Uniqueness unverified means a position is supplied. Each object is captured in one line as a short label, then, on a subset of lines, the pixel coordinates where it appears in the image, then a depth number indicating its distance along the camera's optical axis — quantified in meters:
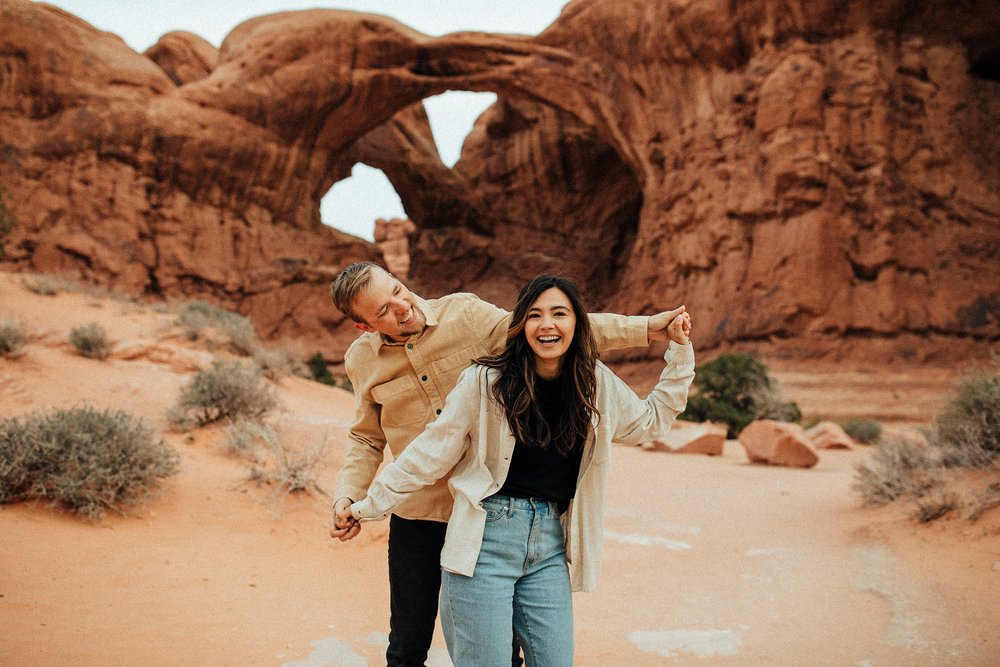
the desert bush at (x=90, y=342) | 8.25
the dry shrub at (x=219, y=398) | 6.43
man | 2.14
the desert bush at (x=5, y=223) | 15.10
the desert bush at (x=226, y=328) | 11.07
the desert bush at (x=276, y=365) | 9.94
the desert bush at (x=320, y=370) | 15.94
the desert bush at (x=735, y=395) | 13.09
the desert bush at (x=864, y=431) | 12.19
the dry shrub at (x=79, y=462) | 4.10
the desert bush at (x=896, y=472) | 5.11
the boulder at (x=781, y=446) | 8.66
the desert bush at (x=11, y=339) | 7.10
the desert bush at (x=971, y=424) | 5.04
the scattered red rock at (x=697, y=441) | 9.90
